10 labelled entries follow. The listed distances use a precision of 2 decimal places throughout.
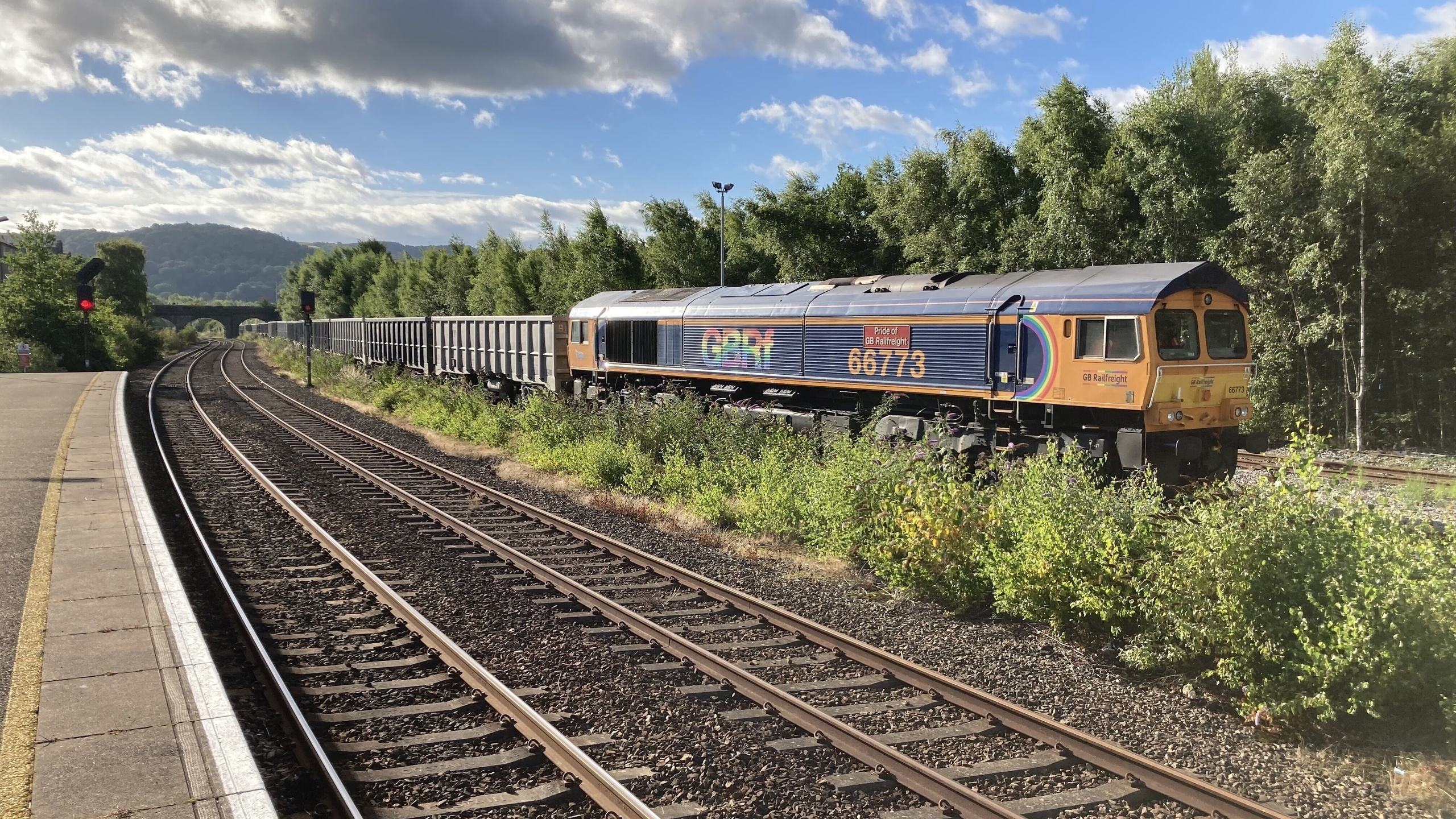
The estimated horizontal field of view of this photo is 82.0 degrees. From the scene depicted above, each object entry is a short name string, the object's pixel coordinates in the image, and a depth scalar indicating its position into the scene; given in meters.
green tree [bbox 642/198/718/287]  34.28
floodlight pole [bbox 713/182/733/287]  28.51
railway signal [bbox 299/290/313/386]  33.06
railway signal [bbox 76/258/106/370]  31.00
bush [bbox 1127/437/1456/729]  5.06
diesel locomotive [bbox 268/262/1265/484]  10.78
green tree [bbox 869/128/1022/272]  23.80
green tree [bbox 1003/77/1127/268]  20.02
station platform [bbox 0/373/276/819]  4.30
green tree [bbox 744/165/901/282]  30.38
